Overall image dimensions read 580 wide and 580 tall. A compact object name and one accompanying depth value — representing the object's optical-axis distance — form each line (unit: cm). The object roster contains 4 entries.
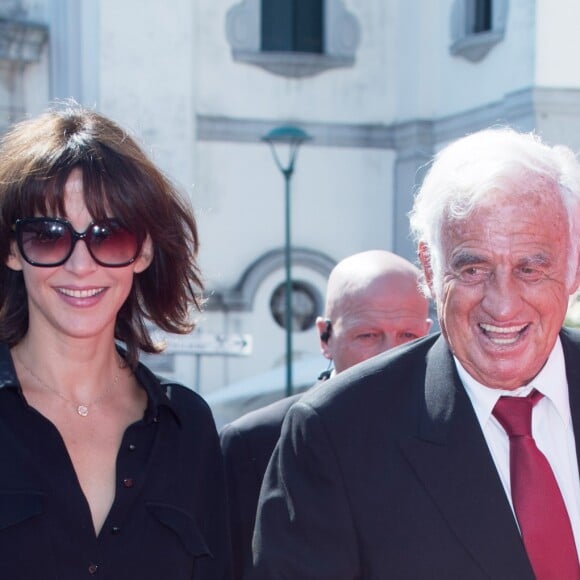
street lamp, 1288
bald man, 344
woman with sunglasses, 272
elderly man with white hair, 241
